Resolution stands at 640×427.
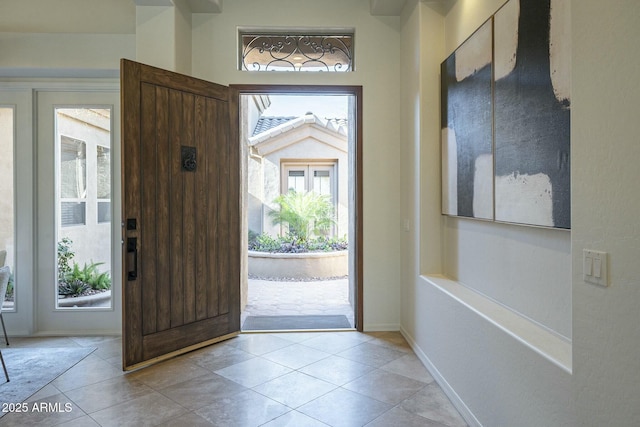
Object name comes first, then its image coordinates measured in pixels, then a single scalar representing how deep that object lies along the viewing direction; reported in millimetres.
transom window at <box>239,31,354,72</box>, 3883
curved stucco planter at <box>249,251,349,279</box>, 7129
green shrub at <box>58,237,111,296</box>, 3861
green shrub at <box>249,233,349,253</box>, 7895
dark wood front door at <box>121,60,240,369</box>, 2977
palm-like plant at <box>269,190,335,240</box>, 8555
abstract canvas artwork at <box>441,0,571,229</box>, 1683
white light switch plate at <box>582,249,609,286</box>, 1264
